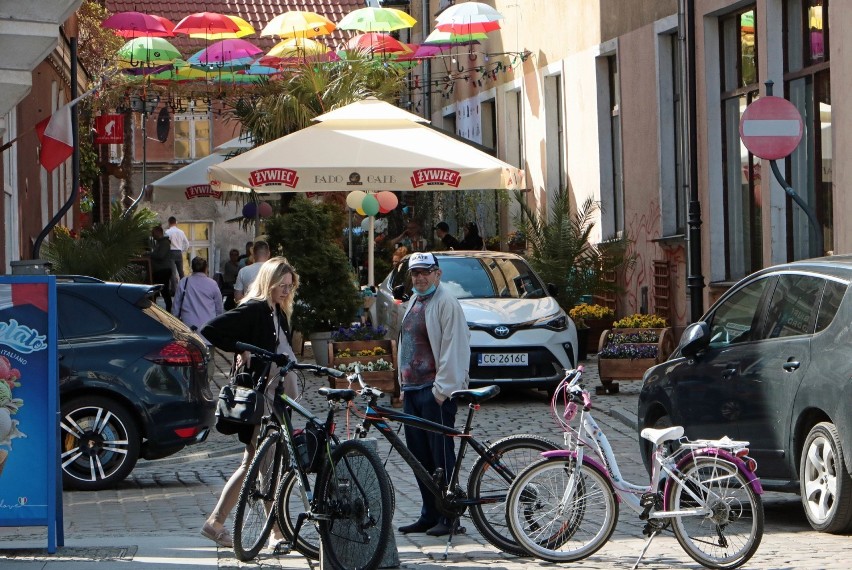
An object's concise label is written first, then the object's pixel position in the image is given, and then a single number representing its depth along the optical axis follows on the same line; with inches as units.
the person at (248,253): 1057.5
